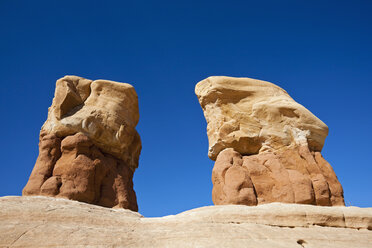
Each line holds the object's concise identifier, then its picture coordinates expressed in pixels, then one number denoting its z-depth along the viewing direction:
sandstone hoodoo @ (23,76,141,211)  20.08
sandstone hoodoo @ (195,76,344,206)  18.30
